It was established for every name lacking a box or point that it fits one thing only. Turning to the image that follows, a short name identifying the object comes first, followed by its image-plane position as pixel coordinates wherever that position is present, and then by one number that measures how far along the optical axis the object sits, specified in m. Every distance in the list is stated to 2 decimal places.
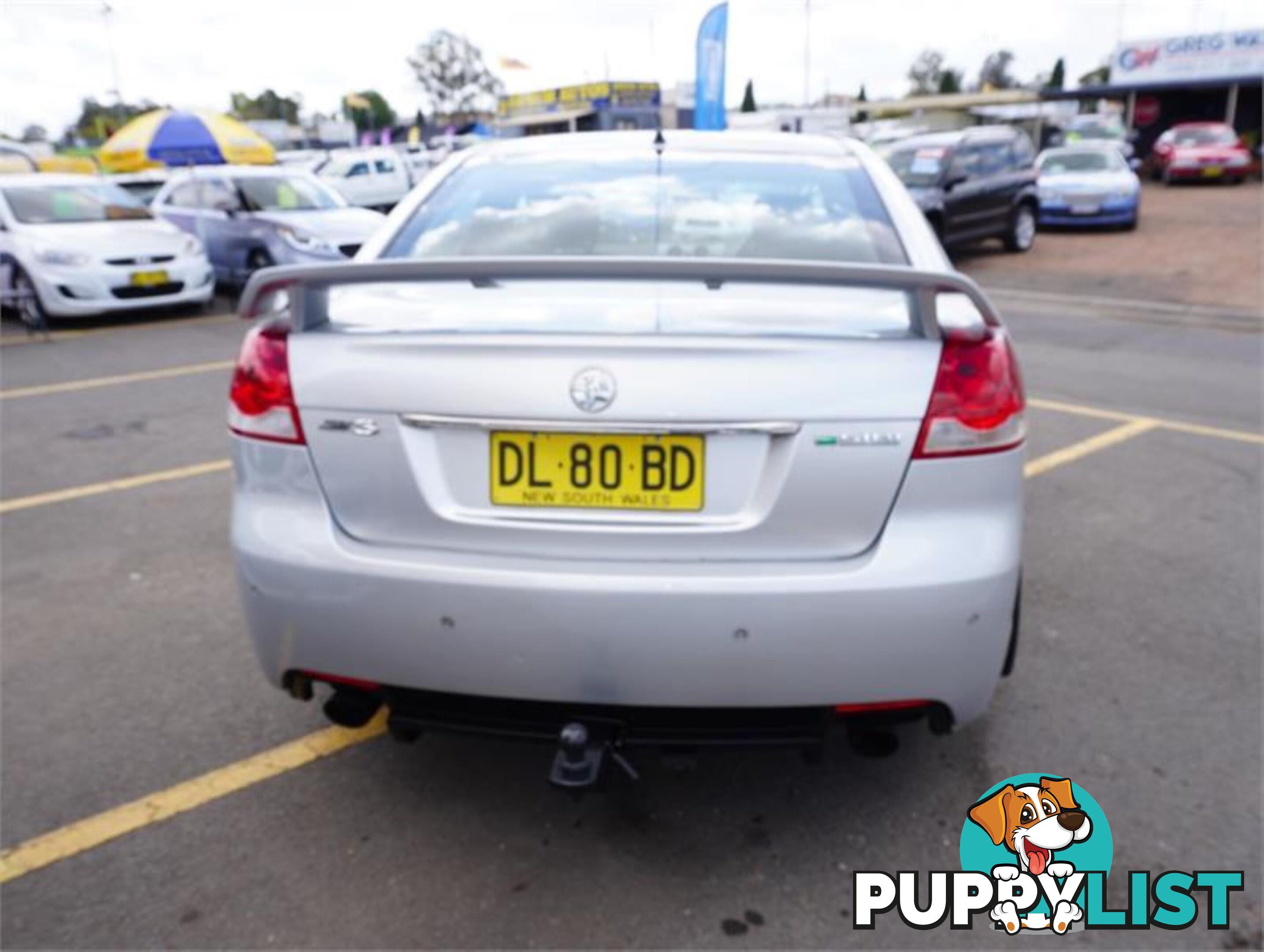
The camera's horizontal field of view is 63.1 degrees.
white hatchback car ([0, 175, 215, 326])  10.15
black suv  13.80
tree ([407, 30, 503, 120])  83.31
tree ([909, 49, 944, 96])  106.56
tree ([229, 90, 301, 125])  106.19
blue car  16.50
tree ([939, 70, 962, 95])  78.75
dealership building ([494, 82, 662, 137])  52.84
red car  24.08
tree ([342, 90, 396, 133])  60.12
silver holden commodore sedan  2.00
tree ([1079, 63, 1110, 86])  73.12
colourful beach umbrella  18.22
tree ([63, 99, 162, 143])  55.28
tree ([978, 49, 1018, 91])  104.56
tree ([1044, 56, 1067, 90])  74.00
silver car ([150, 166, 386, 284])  11.75
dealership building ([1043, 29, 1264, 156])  33.50
